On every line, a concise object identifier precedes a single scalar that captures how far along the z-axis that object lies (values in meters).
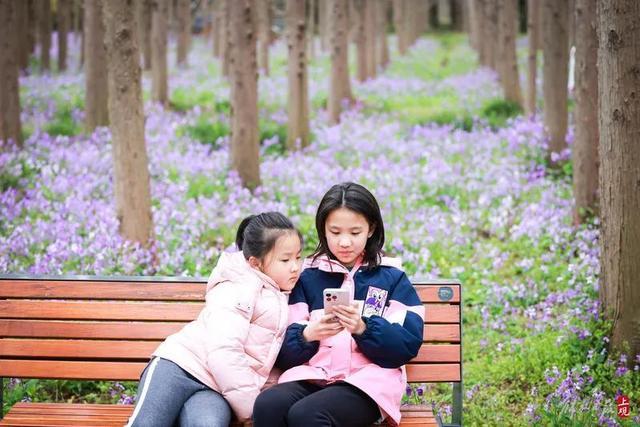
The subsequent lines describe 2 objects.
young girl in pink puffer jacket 3.49
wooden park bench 4.10
